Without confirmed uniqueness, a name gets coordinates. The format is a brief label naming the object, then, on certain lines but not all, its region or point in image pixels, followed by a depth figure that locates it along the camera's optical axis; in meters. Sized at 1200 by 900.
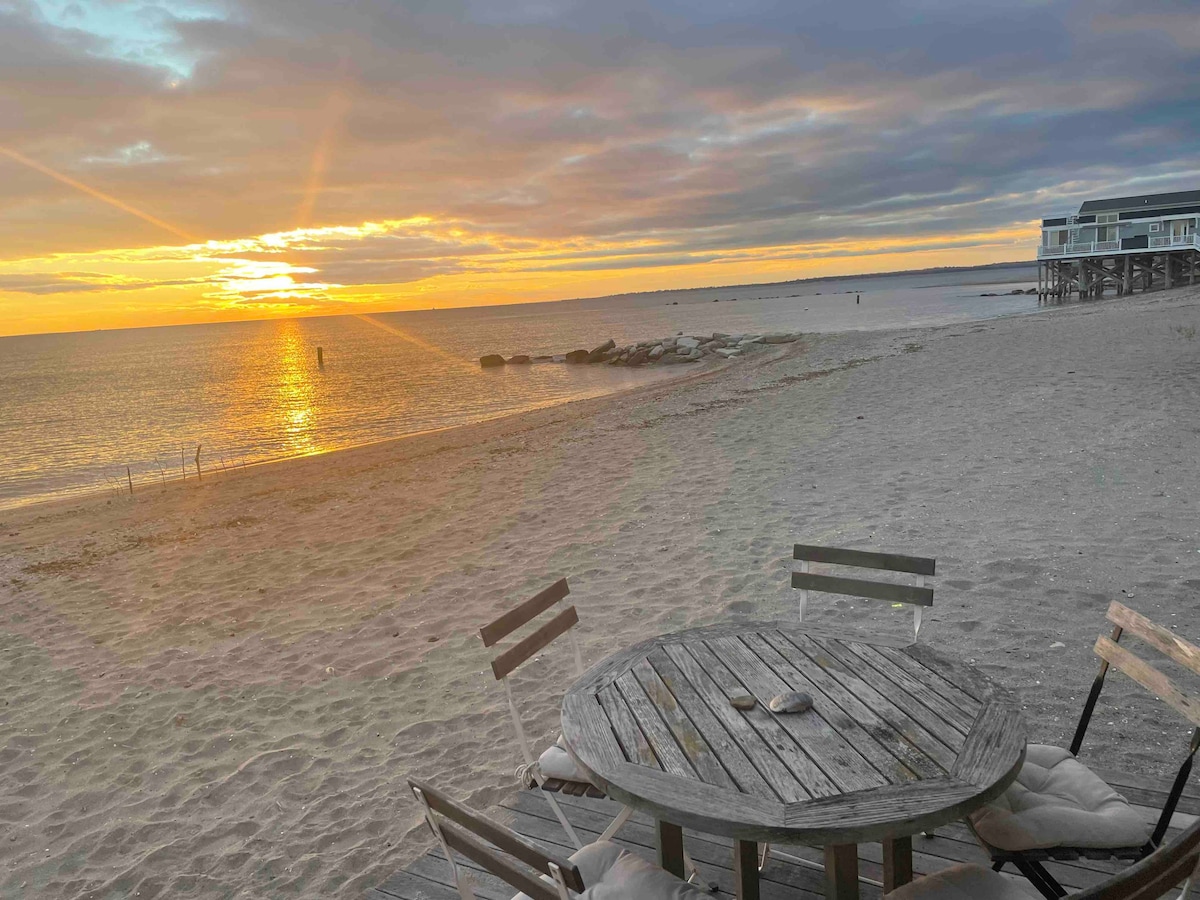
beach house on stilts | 41.69
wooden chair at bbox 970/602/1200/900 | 2.52
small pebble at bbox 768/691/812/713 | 2.69
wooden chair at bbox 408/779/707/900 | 1.91
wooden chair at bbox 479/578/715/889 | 3.09
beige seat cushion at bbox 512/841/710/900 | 2.41
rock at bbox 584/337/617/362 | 42.00
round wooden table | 2.19
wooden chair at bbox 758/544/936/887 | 3.62
